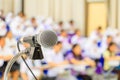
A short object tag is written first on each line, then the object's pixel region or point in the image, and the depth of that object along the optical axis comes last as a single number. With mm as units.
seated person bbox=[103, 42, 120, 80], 4953
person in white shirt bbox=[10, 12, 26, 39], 6635
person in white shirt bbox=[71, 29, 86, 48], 6426
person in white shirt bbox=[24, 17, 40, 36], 6987
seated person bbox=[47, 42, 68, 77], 4520
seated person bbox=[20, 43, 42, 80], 4168
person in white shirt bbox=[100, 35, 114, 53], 5340
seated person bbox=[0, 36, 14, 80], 4288
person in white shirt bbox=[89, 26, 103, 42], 6941
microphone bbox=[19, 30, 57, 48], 994
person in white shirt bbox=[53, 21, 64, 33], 8262
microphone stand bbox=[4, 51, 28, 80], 1029
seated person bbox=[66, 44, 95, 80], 4656
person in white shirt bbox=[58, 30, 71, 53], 5582
